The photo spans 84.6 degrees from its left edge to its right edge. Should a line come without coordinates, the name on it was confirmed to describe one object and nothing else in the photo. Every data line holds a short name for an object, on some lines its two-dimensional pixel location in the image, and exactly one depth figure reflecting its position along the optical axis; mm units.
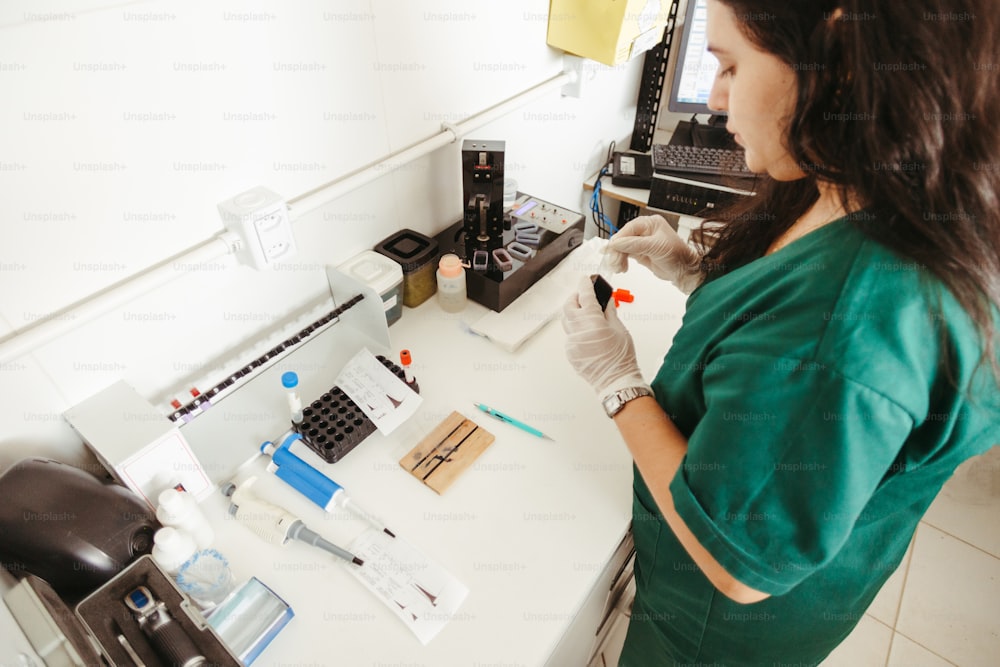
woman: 500
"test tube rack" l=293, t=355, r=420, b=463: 962
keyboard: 1683
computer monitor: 1650
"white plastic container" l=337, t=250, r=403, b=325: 1131
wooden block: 947
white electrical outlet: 899
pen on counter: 1018
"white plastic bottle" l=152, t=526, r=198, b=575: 723
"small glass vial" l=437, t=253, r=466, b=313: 1195
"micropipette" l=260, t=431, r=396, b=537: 897
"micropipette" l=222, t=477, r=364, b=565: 837
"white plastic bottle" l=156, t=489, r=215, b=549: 757
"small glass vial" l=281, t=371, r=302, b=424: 936
